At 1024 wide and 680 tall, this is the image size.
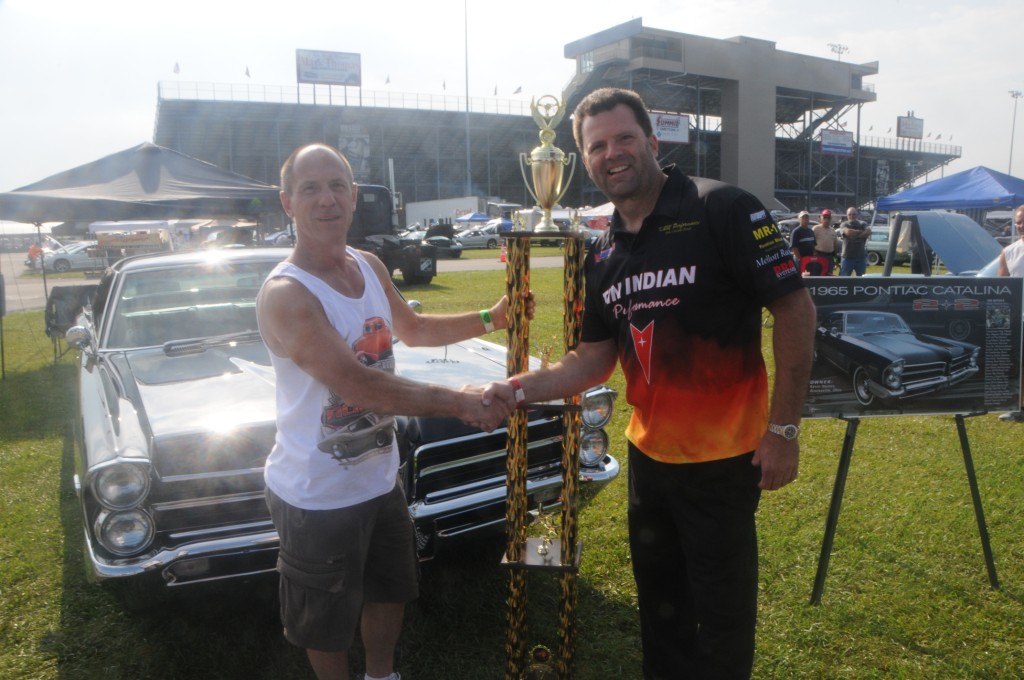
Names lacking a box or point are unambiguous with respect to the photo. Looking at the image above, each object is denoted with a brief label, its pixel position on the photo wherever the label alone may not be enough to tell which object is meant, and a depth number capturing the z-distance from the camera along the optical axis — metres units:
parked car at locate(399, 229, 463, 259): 29.53
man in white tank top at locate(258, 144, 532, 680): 2.00
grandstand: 50.00
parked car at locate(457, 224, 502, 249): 36.50
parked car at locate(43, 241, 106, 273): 28.36
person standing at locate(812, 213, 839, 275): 12.73
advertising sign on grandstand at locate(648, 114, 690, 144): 48.28
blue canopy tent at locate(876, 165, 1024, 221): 11.68
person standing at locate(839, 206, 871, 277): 13.05
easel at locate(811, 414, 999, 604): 3.16
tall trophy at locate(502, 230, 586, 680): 2.40
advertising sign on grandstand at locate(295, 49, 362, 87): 54.91
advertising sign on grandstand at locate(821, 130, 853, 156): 58.25
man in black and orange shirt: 2.03
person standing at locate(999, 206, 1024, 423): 6.32
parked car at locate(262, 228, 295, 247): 13.32
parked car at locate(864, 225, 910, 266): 24.17
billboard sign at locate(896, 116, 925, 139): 72.06
